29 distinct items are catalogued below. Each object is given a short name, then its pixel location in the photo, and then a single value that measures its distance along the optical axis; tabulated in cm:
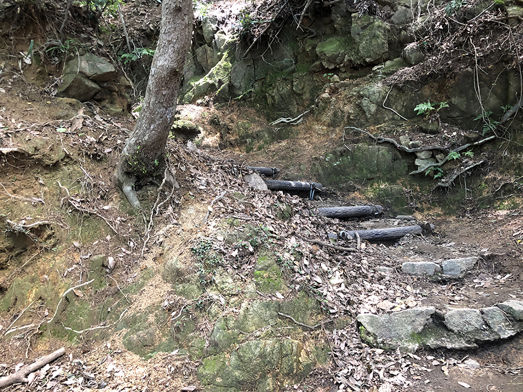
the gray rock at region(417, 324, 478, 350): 431
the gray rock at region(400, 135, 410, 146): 923
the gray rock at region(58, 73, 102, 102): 603
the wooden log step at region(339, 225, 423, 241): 700
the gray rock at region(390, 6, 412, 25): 1032
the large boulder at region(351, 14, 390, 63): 1048
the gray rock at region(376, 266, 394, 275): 591
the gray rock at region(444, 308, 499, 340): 433
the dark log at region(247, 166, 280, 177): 975
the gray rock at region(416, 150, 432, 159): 894
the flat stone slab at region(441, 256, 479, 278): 575
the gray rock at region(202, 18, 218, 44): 1384
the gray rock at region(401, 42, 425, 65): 969
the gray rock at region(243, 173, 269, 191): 744
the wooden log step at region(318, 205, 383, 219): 808
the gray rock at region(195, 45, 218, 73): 1395
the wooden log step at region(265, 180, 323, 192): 892
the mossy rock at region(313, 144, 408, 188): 933
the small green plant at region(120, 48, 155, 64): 732
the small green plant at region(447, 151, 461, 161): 848
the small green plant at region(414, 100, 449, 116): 901
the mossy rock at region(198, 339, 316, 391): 366
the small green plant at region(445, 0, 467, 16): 873
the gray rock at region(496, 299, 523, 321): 434
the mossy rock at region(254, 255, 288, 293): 456
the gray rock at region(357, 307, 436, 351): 441
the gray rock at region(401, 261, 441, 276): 588
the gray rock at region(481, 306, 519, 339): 427
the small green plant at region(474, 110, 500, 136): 831
